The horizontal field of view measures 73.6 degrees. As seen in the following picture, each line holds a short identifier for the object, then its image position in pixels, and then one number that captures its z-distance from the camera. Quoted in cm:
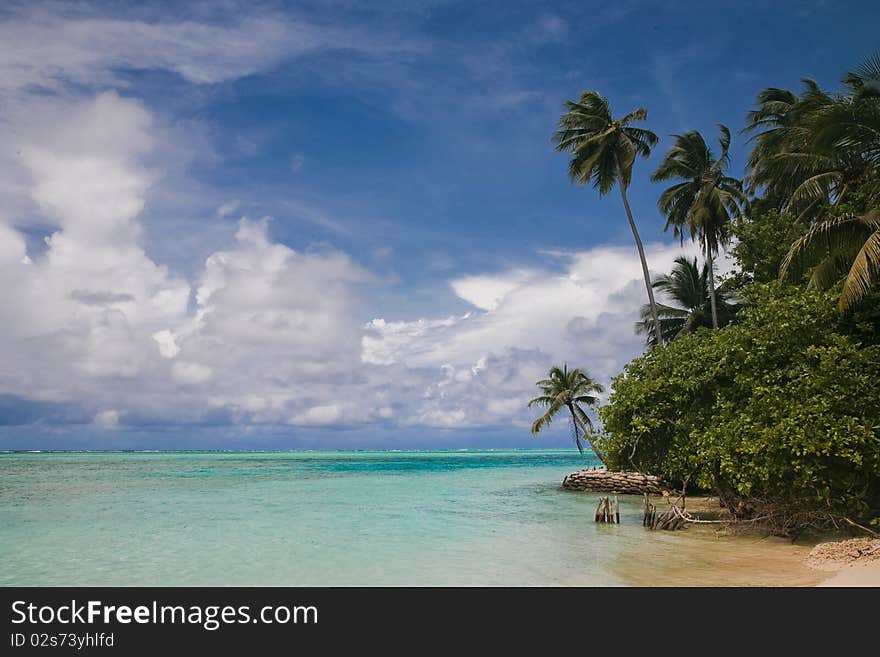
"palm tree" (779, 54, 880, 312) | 1035
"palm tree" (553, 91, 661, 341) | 2680
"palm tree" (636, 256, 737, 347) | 2894
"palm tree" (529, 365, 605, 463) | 3528
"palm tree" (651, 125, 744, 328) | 2627
